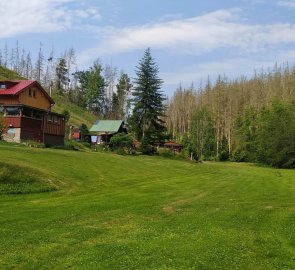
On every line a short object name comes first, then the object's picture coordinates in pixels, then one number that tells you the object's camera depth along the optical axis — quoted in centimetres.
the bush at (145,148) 6525
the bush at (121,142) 6278
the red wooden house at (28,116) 4738
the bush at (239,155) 10125
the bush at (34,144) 4416
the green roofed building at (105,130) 7631
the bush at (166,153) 6751
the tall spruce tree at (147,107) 6988
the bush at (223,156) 10802
